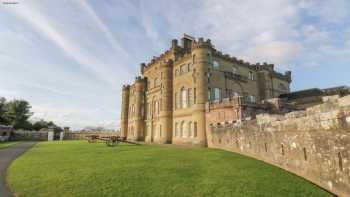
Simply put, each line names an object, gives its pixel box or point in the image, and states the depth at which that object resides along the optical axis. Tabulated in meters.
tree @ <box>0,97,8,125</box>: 64.50
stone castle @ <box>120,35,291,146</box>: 33.34
